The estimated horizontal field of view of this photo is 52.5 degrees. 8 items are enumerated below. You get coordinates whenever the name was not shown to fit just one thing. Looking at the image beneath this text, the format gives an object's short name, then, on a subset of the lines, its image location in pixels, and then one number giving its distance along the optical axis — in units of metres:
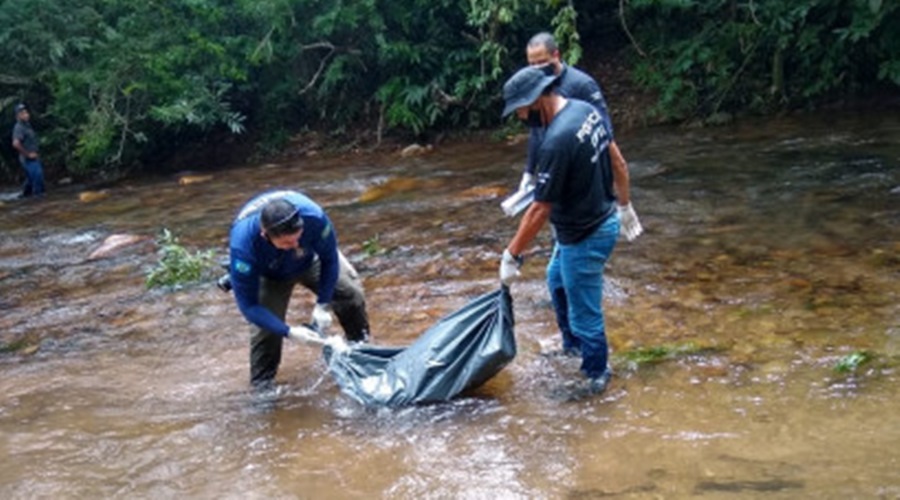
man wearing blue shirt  4.14
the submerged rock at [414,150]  13.35
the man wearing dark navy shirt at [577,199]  3.92
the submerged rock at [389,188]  10.39
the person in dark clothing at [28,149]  13.34
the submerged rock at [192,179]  13.30
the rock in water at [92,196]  12.83
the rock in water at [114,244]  9.05
